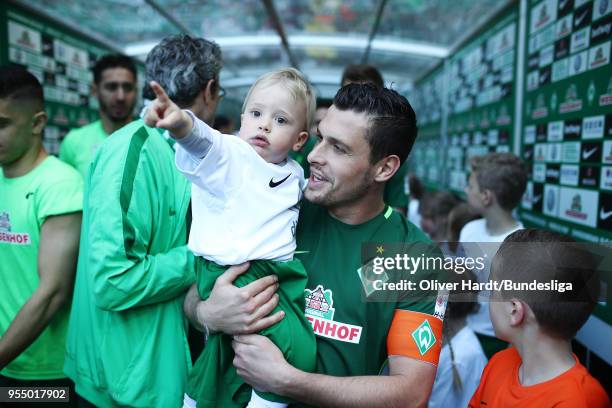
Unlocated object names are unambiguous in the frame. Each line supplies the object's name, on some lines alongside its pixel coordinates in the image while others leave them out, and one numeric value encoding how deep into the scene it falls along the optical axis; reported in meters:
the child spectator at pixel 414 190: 5.62
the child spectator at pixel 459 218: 3.62
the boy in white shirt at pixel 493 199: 2.97
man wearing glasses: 1.72
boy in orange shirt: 1.58
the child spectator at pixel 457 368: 2.44
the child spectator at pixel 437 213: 4.20
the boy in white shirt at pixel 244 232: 1.44
